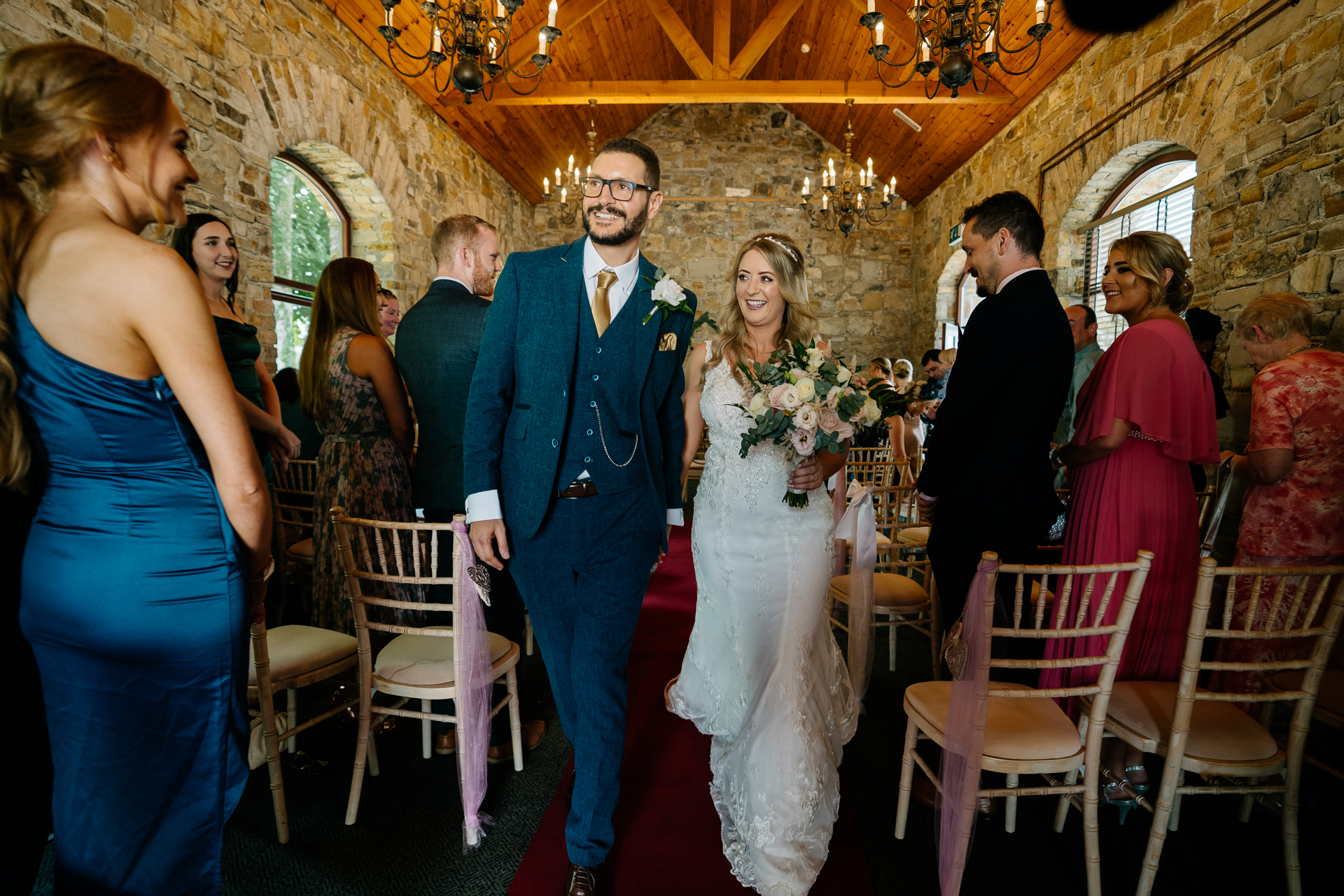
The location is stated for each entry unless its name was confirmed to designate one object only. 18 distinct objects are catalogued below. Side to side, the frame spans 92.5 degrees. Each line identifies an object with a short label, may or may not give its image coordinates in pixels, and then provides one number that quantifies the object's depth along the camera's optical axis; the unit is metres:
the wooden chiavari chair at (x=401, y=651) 2.11
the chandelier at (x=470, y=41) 3.55
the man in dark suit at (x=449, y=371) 2.66
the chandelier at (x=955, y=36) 3.68
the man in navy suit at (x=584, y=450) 1.79
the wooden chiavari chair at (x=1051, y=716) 1.78
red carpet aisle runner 2.00
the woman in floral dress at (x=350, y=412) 2.72
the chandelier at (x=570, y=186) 7.87
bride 2.02
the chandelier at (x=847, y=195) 7.28
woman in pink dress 2.35
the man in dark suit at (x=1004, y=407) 2.23
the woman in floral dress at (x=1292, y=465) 2.38
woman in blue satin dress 1.11
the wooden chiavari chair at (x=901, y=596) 3.00
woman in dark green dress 2.76
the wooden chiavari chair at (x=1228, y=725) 1.81
